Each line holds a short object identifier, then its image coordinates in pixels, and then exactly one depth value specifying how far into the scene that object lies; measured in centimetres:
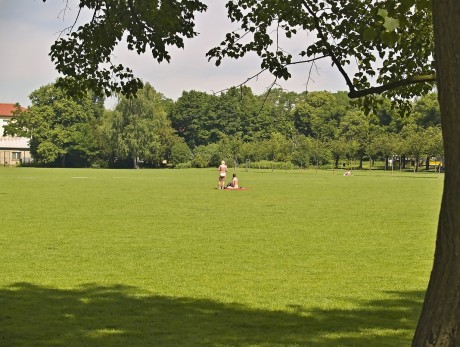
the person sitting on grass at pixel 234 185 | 4616
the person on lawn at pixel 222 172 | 4456
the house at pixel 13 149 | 15225
